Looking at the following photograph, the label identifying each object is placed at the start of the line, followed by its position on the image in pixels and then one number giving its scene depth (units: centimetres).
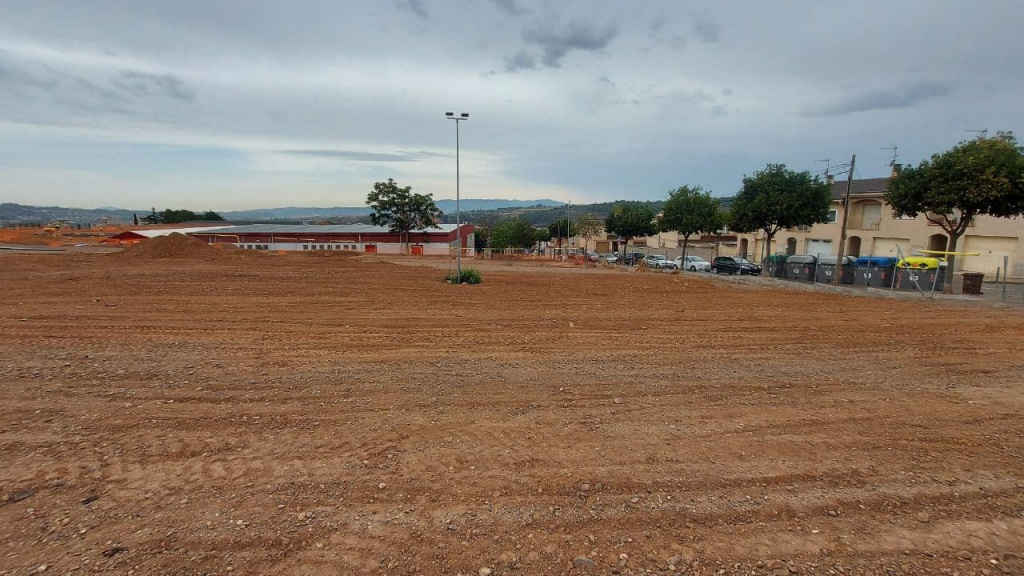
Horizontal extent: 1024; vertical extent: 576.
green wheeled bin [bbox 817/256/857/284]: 2634
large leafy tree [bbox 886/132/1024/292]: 2047
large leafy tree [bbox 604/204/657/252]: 5578
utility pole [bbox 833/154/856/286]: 2336
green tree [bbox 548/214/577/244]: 9808
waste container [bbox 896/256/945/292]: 2205
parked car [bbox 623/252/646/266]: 4638
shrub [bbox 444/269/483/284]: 2197
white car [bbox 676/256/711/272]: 3922
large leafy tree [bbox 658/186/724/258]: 4081
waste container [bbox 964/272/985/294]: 2058
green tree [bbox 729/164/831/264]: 3098
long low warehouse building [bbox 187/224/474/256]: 6006
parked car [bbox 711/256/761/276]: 3463
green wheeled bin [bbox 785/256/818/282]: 2842
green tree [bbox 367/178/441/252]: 5909
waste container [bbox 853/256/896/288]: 2394
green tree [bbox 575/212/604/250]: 8206
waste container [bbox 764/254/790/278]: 3042
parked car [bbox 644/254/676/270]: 3972
